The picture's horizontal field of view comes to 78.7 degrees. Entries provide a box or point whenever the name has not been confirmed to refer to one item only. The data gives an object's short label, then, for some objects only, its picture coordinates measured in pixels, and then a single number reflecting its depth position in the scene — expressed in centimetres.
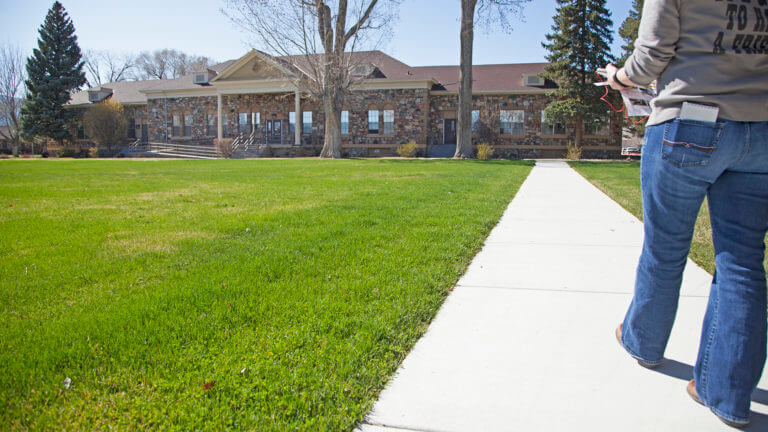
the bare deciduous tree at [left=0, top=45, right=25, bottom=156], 4944
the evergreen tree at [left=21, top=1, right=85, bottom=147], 3872
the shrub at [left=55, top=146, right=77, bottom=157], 3886
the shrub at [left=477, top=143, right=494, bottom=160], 2523
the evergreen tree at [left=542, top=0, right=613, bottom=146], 2509
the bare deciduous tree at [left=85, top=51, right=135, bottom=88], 6331
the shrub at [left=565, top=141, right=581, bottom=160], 2697
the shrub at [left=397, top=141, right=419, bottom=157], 2795
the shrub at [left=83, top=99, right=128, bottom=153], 3547
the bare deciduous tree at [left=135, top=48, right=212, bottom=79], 6506
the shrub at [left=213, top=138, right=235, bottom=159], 3113
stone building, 2973
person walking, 179
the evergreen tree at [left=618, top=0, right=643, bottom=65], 2791
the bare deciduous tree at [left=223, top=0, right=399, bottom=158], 2367
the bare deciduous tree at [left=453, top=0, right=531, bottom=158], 2305
